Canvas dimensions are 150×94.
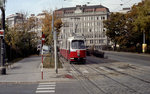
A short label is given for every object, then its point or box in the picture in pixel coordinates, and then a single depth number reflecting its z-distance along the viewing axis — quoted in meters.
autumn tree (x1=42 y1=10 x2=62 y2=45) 46.61
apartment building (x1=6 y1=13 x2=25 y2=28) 140.12
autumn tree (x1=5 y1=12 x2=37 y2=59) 39.78
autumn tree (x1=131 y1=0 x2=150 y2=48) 43.84
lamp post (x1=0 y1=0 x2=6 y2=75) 18.20
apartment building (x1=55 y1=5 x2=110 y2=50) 117.88
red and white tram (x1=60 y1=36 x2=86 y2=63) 28.88
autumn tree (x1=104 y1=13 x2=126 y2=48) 70.88
